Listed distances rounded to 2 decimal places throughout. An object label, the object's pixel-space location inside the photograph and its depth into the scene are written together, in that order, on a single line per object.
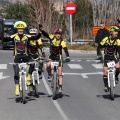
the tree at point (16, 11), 57.13
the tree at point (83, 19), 42.52
